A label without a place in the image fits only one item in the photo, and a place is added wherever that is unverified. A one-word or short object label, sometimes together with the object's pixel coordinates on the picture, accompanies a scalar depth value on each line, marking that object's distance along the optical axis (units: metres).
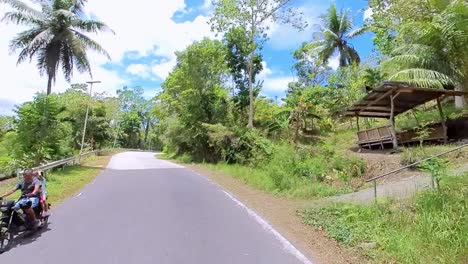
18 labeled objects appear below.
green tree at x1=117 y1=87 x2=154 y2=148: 85.41
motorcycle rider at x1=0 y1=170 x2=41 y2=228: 8.03
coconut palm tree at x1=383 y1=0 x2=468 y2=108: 18.50
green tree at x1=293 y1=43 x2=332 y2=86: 47.38
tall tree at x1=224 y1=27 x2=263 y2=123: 34.62
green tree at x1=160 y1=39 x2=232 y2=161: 33.78
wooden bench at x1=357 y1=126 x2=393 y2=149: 20.12
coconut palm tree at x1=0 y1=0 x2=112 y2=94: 27.94
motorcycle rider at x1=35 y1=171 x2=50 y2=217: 8.81
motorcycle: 7.52
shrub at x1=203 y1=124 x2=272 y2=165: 23.78
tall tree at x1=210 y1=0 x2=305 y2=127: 30.27
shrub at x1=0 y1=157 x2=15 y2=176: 20.43
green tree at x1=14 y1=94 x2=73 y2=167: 20.14
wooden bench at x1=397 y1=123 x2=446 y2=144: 18.72
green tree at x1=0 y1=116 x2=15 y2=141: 38.45
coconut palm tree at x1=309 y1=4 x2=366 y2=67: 47.25
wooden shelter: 18.17
